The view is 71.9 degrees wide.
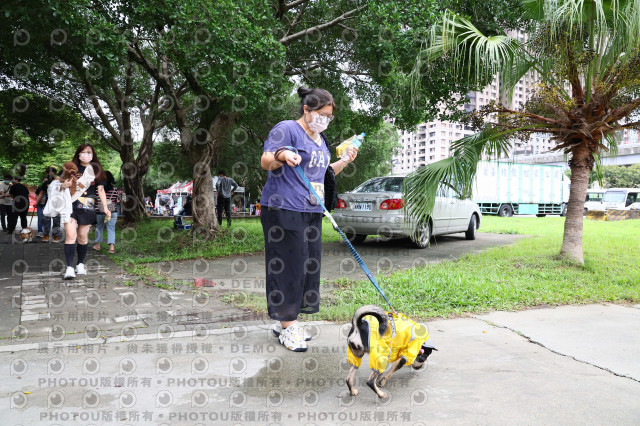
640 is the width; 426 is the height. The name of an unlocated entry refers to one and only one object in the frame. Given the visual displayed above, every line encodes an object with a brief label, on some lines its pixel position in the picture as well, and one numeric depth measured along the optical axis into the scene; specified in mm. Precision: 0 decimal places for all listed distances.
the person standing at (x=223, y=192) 13273
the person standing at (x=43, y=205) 10688
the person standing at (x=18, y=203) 11961
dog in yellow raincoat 2410
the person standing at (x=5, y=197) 12141
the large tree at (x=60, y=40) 6242
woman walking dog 3285
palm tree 5945
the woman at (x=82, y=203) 5828
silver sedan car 8492
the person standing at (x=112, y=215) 8180
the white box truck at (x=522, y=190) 25531
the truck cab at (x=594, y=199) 32053
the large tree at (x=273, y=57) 6918
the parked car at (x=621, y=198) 31391
